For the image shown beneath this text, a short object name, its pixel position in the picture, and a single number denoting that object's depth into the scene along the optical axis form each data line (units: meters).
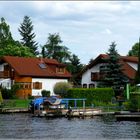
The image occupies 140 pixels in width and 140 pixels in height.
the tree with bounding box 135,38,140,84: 79.29
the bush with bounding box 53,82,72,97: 85.04
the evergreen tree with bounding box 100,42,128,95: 81.88
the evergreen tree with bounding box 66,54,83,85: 130.12
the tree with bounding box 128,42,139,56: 131.00
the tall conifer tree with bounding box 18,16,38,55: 138.38
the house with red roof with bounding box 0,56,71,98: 90.44
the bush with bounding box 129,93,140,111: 58.17
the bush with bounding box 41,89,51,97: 84.81
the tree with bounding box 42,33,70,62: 139.88
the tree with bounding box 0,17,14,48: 124.25
